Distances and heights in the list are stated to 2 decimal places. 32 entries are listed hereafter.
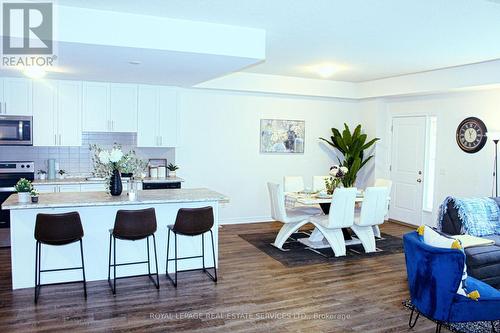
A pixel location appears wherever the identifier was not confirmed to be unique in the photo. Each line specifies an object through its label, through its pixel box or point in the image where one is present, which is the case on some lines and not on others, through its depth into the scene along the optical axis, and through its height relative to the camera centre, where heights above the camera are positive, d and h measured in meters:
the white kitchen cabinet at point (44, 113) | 6.27 +0.48
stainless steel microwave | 6.05 +0.20
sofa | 4.38 -1.16
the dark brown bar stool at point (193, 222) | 4.46 -0.80
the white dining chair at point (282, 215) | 5.96 -0.97
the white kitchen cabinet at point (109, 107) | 6.54 +0.63
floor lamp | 6.32 -0.24
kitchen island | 4.36 -1.01
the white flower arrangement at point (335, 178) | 6.39 -0.41
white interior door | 7.82 -0.29
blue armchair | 3.21 -1.12
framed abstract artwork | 8.13 +0.29
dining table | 5.99 -0.84
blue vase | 4.86 -0.44
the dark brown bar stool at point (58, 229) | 3.96 -0.82
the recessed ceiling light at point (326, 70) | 6.63 +1.37
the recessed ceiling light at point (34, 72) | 5.14 +0.97
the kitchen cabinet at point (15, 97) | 6.09 +0.71
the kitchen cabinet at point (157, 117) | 6.87 +0.52
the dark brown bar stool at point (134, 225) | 4.22 -0.81
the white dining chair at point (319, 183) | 7.41 -0.57
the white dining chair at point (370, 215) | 5.86 -0.90
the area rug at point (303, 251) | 5.69 -1.48
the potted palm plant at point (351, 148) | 8.24 +0.08
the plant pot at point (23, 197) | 4.34 -0.56
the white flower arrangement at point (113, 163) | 4.70 -0.19
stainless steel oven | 5.94 -0.48
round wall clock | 6.61 +0.33
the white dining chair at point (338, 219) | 5.63 -0.96
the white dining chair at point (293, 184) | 7.24 -0.59
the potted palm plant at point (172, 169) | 7.22 -0.37
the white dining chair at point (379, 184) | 7.02 -0.55
